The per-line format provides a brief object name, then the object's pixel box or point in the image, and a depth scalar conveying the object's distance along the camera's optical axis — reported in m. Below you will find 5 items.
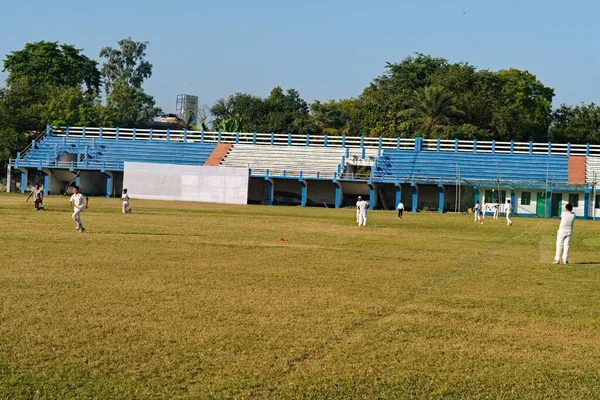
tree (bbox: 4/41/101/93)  103.00
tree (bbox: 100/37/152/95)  122.62
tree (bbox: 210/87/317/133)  100.06
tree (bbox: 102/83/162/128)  93.97
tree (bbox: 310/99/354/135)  104.31
